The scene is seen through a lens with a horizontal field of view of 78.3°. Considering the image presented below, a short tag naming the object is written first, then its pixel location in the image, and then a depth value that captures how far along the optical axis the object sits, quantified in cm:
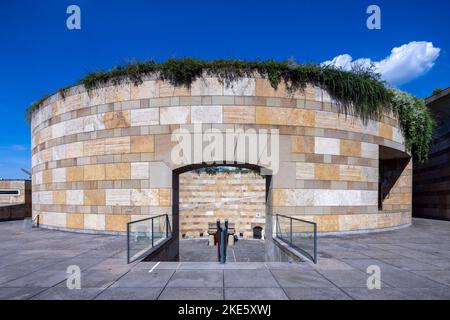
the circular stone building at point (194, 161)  966
